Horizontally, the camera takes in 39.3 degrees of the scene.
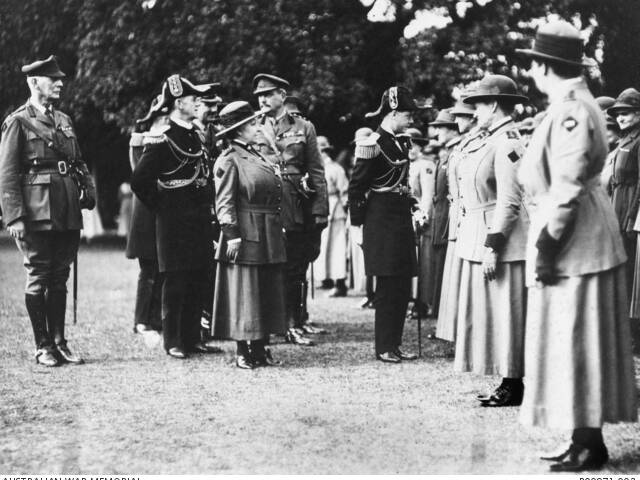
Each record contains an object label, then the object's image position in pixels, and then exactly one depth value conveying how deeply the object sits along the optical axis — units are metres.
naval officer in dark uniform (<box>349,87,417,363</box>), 7.87
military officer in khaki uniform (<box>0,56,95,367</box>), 7.64
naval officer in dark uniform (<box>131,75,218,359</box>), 7.98
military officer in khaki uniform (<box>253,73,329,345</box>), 9.30
